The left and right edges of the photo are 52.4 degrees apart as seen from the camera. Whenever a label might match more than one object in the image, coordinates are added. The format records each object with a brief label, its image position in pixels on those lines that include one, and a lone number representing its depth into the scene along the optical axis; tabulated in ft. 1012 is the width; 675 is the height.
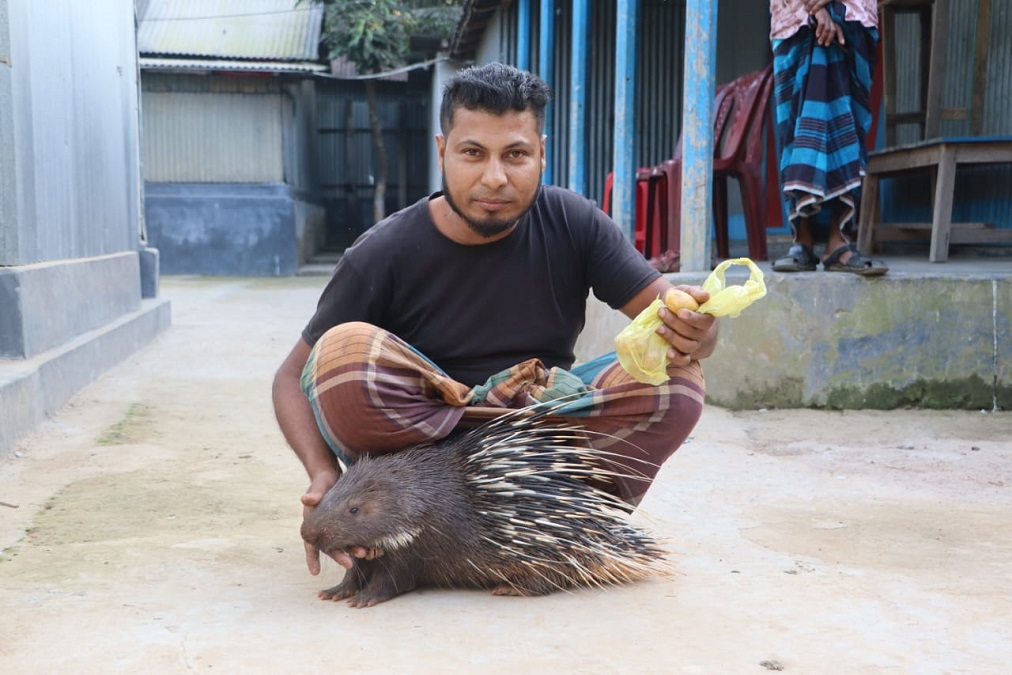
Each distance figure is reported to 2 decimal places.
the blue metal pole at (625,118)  20.21
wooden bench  18.85
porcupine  7.73
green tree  57.77
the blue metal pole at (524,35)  30.55
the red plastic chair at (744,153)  20.33
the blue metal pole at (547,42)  26.94
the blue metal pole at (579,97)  23.52
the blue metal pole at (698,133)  17.25
